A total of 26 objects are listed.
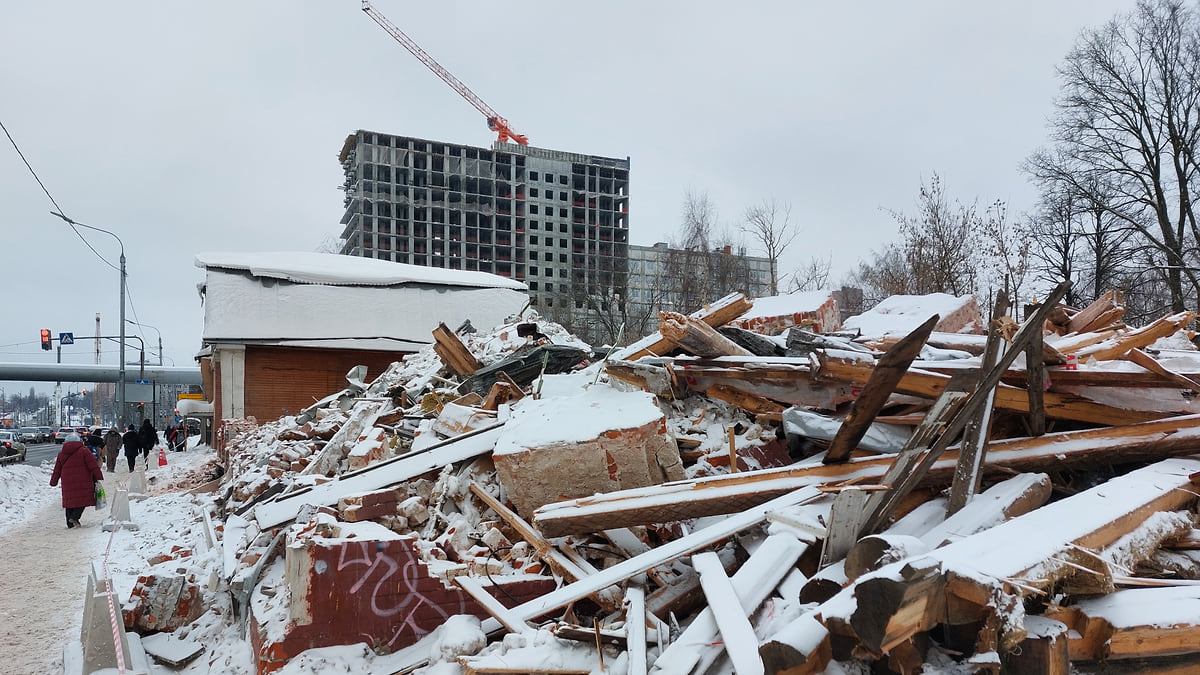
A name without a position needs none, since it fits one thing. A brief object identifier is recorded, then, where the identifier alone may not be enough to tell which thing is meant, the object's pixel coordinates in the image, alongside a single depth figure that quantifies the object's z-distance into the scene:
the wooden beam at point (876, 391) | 3.30
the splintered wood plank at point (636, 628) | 2.70
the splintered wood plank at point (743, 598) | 2.53
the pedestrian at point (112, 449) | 17.54
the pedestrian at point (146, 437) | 19.36
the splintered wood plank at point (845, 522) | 2.92
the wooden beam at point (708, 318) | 5.68
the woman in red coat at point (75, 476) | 9.62
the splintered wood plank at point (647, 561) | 3.28
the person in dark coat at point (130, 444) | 17.52
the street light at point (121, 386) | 22.19
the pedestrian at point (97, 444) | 18.91
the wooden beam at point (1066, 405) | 4.31
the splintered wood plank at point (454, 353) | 8.22
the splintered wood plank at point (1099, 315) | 6.16
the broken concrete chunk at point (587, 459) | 4.03
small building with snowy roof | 16.72
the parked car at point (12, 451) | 21.06
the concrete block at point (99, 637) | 4.41
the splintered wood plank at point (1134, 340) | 4.85
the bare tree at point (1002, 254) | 14.55
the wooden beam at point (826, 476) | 3.55
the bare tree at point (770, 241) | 21.42
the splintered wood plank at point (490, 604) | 3.25
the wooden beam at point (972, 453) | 3.38
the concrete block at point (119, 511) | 9.66
